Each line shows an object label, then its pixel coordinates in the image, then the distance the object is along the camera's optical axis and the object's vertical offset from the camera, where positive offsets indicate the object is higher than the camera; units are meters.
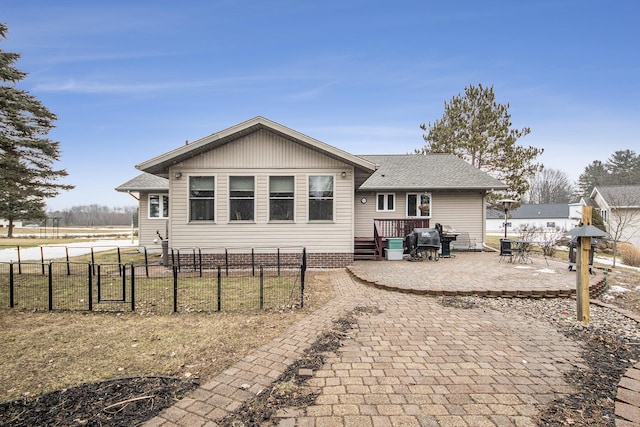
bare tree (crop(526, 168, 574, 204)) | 50.09 +4.35
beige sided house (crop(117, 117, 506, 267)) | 9.62 +0.68
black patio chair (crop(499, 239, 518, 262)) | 10.49 -1.21
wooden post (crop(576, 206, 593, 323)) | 4.77 -1.02
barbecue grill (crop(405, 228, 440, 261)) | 10.54 -0.98
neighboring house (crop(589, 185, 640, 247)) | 21.19 +0.59
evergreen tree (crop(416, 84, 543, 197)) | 19.11 +5.20
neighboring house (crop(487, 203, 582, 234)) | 40.00 -0.14
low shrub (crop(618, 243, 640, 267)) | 13.41 -1.84
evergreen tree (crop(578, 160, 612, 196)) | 45.88 +6.10
